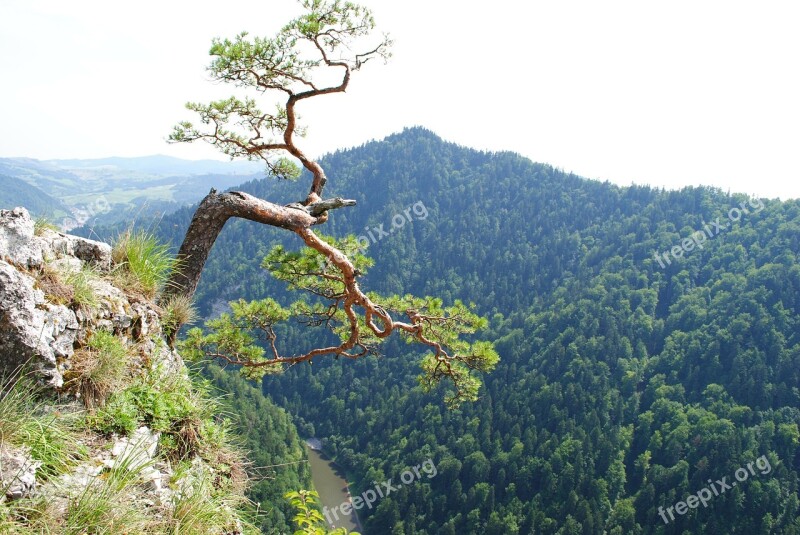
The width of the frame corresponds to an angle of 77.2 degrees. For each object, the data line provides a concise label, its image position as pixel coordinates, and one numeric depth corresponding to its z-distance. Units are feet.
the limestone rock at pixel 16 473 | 9.08
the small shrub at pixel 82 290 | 13.75
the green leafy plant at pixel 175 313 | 17.61
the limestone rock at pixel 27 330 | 11.63
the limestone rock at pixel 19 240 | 13.14
